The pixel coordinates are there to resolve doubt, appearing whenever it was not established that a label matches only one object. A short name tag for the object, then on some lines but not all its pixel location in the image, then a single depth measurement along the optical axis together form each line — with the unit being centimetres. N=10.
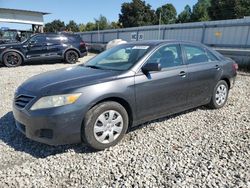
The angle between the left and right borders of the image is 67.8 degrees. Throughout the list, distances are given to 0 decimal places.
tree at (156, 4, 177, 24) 5308
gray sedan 244
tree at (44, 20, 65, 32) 6488
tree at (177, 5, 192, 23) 4700
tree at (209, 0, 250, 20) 3479
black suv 881
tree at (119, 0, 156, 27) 4440
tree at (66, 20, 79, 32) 6037
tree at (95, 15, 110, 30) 5124
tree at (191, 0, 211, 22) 4114
